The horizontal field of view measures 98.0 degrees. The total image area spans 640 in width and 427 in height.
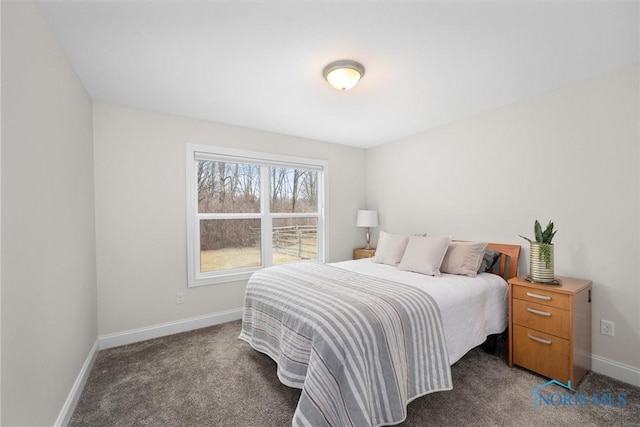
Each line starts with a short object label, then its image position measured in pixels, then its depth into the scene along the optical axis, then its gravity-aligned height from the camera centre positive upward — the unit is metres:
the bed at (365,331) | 1.46 -0.80
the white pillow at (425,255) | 2.70 -0.46
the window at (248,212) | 3.30 -0.03
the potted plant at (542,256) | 2.24 -0.38
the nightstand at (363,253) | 4.16 -0.67
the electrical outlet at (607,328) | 2.19 -0.95
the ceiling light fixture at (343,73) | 2.05 +1.03
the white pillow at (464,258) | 2.62 -0.48
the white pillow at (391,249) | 3.16 -0.47
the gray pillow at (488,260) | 2.73 -0.51
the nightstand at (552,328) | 2.01 -0.91
